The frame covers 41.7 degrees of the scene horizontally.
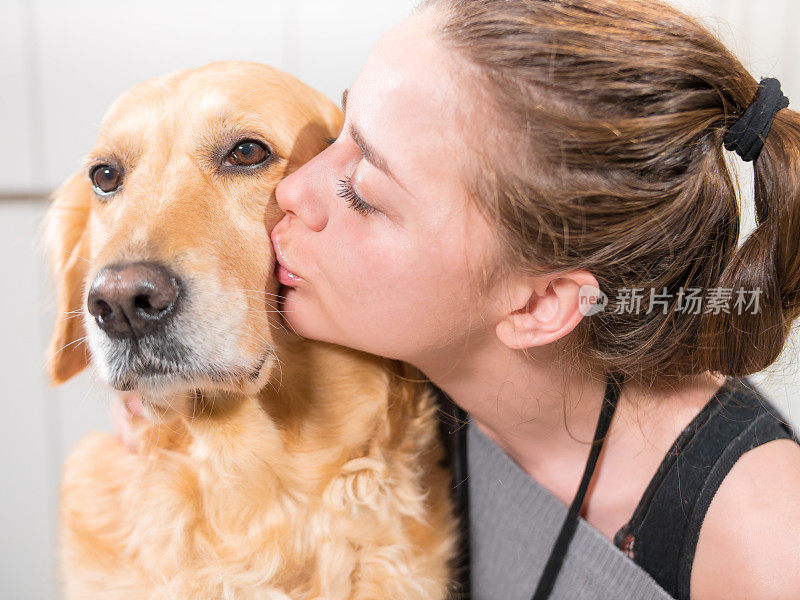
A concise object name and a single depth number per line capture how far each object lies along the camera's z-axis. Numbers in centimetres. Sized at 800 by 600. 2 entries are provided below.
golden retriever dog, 44
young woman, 41
